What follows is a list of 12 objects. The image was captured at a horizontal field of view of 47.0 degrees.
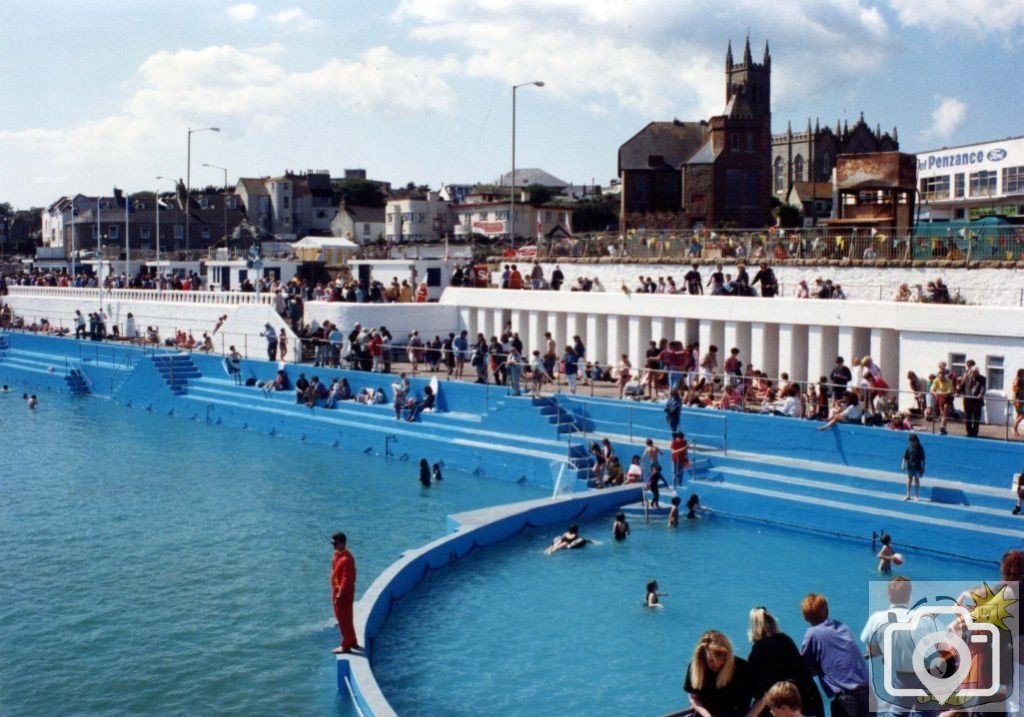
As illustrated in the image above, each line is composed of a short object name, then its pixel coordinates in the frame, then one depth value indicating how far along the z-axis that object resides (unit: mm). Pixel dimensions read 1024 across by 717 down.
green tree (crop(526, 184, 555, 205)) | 122250
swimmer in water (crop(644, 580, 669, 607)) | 17609
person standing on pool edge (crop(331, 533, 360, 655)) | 14289
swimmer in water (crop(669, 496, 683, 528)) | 23078
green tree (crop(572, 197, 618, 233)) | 109188
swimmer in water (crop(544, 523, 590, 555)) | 21141
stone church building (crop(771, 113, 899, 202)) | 124625
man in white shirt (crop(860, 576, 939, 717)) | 8328
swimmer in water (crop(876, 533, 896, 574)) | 19341
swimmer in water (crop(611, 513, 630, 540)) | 21828
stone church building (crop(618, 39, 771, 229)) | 79625
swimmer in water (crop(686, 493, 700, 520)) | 23906
